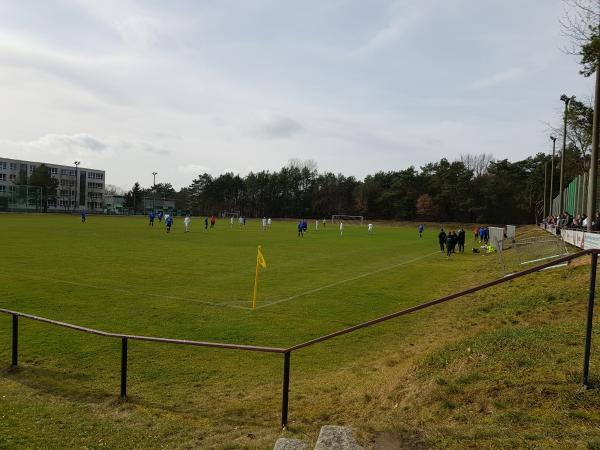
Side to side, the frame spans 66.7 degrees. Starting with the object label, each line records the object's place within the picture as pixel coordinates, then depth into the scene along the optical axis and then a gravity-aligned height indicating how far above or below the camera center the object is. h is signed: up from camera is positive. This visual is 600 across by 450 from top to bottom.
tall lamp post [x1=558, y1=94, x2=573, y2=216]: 32.43 +6.89
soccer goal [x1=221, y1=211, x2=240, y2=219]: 131.99 -0.76
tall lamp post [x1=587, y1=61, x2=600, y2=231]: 18.50 +2.42
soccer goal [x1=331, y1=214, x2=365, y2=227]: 110.03 -0.79
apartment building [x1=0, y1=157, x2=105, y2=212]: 117.38 +6.14
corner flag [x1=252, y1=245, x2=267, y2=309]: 12.79 -1.38
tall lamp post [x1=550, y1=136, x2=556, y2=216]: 46.38 +8.45
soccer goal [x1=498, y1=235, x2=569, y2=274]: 18.90 -1.36
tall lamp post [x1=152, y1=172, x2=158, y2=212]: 140.40 +3.93
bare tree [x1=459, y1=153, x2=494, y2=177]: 114.72 +13.84
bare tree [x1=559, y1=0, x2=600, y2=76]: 14.97 +5.86
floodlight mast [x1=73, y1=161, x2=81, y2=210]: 120.20 +3.72
